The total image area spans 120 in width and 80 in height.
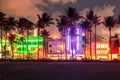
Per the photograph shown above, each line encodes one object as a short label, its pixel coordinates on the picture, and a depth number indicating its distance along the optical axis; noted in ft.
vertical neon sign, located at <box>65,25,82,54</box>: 398.48
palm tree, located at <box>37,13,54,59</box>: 366.90
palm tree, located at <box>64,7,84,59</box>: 347.07
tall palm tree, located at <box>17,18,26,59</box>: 391.43
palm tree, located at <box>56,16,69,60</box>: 363.95
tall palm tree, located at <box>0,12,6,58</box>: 349.83
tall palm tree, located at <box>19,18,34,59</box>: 391.69
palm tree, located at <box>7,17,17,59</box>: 378.12
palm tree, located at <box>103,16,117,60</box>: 352.81
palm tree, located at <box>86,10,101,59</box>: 360.12
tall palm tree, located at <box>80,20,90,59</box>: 366.95
